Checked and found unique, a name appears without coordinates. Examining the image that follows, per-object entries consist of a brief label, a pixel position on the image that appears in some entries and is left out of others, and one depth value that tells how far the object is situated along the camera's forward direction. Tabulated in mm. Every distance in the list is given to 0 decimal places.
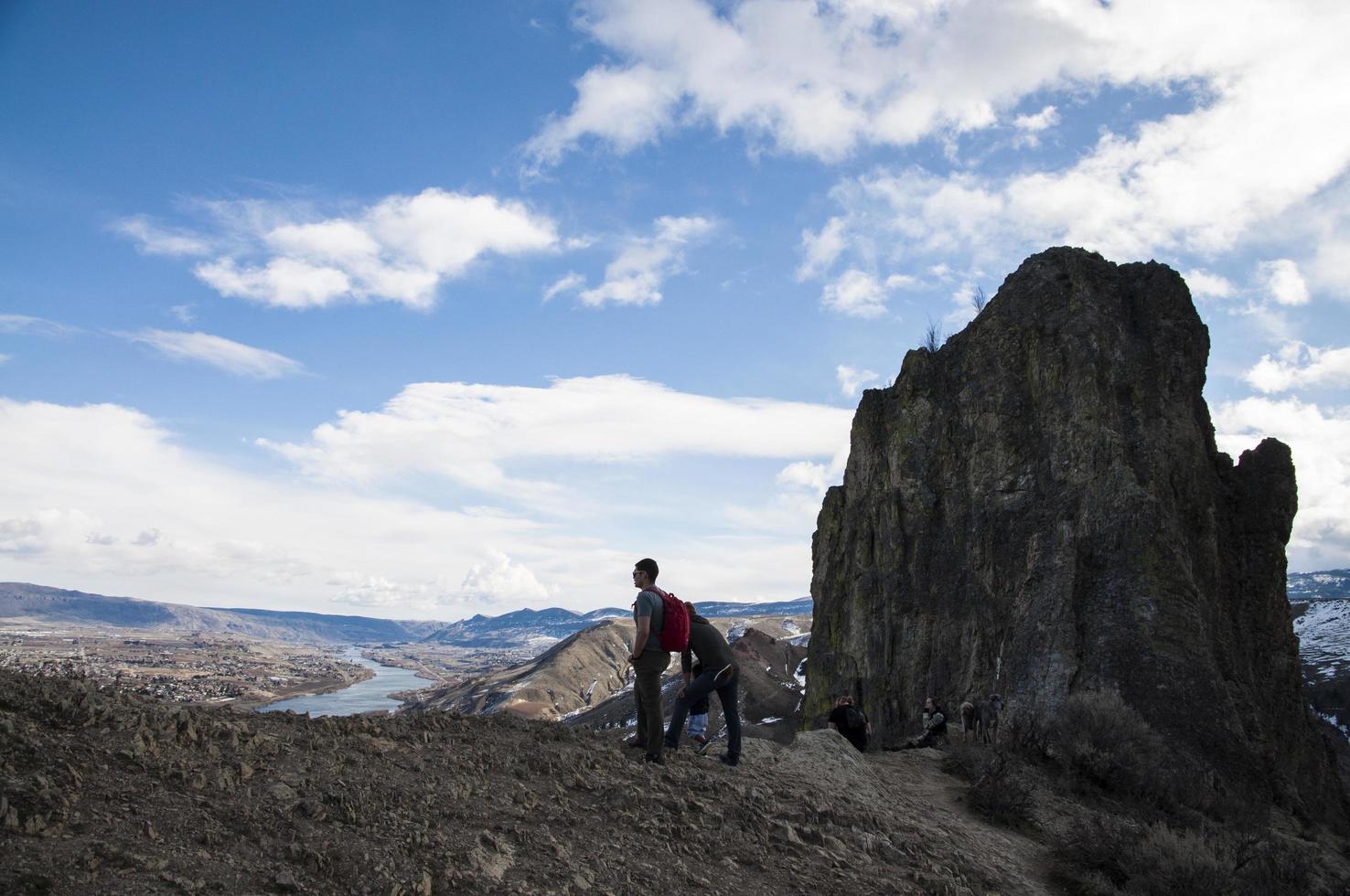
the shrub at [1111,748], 15477
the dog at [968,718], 19931
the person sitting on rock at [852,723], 15617
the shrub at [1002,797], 11945
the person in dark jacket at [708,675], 9836
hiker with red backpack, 8961
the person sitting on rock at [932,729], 18125
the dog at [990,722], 19547
